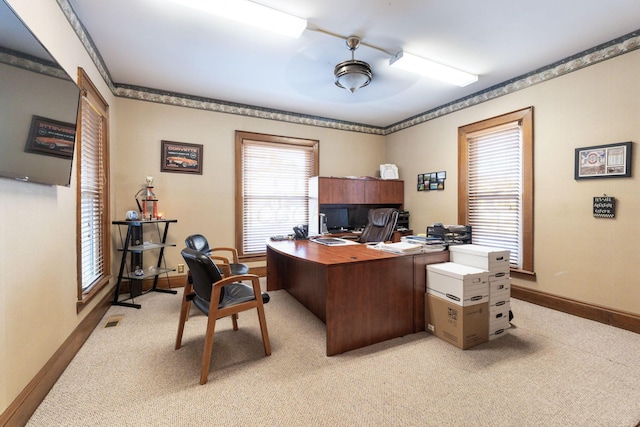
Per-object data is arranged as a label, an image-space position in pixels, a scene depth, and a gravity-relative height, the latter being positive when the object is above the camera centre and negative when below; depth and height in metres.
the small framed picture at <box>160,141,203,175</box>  3.91 +0.80
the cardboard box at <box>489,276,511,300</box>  2.38 -0.65
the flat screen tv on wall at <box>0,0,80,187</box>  1.24 +0.56
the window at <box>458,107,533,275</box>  3.44 +0.43
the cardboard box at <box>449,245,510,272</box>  2.39 -0.39
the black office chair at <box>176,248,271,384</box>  1.87 -0.66
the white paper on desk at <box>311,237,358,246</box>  3.14 -0.34
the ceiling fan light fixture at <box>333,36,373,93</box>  2.76 +1.49
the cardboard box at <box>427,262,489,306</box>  2.23 -0.59
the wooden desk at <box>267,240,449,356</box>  2.18 -0.68
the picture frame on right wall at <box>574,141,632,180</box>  2.65 +0.54
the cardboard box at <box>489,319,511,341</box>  2.40 -1.03
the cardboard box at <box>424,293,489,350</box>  2.24 -0.92
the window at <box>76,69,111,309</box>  2.45 +0.21
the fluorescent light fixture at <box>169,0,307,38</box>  2.09 +1.61
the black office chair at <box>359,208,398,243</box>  3.48 -0.16
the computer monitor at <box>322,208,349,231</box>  5.02 -0.09
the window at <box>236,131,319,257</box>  4.46 +0.48
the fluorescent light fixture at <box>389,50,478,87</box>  2.95 +1.67
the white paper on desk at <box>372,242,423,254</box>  2.51 -0.32
